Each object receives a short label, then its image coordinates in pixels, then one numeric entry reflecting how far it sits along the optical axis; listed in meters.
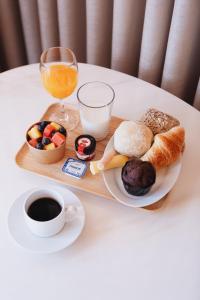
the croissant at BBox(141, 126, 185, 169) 0.81
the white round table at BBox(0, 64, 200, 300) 0.65
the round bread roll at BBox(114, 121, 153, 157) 0.83
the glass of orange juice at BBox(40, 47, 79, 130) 0.94
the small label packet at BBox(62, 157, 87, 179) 0.83
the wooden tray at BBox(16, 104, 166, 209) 0.81
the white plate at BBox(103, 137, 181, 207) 0.77
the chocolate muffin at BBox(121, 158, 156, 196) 0.74
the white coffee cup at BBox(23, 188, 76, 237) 0.67
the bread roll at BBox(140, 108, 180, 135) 0.90
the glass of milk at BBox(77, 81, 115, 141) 0.90
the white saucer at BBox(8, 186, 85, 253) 0.69
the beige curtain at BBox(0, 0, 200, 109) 1.03
